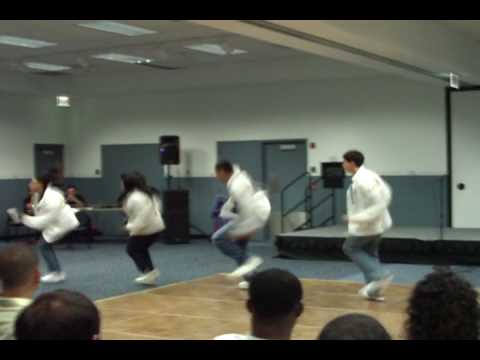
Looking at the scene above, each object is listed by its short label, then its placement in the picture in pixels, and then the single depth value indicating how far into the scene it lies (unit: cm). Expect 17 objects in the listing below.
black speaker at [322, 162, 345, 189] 1336
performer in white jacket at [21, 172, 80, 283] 901
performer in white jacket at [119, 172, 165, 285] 862
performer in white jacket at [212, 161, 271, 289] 823
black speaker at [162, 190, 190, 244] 1462
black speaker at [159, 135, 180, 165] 1480
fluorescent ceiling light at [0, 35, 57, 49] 1145
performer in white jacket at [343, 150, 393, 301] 742
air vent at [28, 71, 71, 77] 1539
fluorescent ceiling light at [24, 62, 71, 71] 1388
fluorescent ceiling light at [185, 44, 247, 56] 1190
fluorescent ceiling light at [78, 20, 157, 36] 1016
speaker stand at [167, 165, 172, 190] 1556
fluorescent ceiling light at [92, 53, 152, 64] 1277
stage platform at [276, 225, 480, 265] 1078
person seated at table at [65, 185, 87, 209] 1467
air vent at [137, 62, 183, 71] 1426
